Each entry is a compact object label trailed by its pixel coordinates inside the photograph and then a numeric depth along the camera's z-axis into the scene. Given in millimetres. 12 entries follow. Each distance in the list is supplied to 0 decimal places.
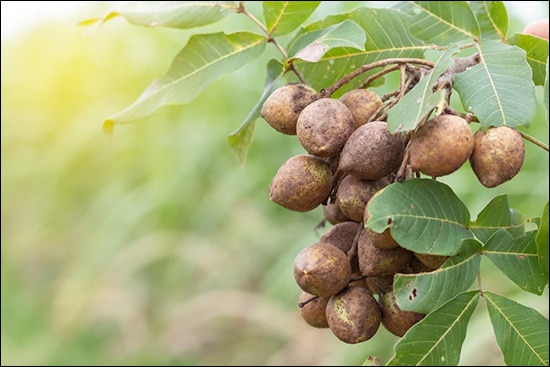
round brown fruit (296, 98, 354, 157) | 499
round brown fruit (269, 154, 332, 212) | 507
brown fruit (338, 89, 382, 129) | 521
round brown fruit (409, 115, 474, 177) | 478
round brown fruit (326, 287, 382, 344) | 503
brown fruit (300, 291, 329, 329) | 530
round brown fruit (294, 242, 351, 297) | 502
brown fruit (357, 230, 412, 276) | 497
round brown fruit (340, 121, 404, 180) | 488
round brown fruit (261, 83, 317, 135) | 519
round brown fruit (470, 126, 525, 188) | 487
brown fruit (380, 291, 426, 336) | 509
